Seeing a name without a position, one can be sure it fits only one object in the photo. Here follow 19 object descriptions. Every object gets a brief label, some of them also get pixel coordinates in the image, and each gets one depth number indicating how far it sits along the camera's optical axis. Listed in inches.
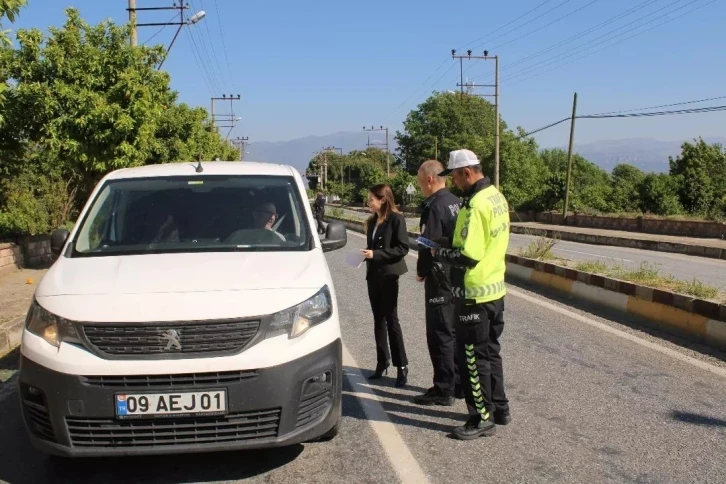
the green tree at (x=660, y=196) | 1670.8
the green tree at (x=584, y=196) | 1831.9
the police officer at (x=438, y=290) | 208.2
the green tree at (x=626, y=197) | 1771.7
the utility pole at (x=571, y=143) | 1604.3
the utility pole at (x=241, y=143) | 3902.6
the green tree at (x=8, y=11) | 262.8
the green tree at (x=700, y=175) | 1706.4
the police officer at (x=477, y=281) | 177.3
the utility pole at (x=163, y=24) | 799.5
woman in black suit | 229.3
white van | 145.1
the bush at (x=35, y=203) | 689.6
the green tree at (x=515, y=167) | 2787.9
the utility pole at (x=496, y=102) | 1800.2
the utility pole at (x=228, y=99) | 2586.1
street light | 952.5
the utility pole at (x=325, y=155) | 4967.3
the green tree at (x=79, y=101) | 556.7
